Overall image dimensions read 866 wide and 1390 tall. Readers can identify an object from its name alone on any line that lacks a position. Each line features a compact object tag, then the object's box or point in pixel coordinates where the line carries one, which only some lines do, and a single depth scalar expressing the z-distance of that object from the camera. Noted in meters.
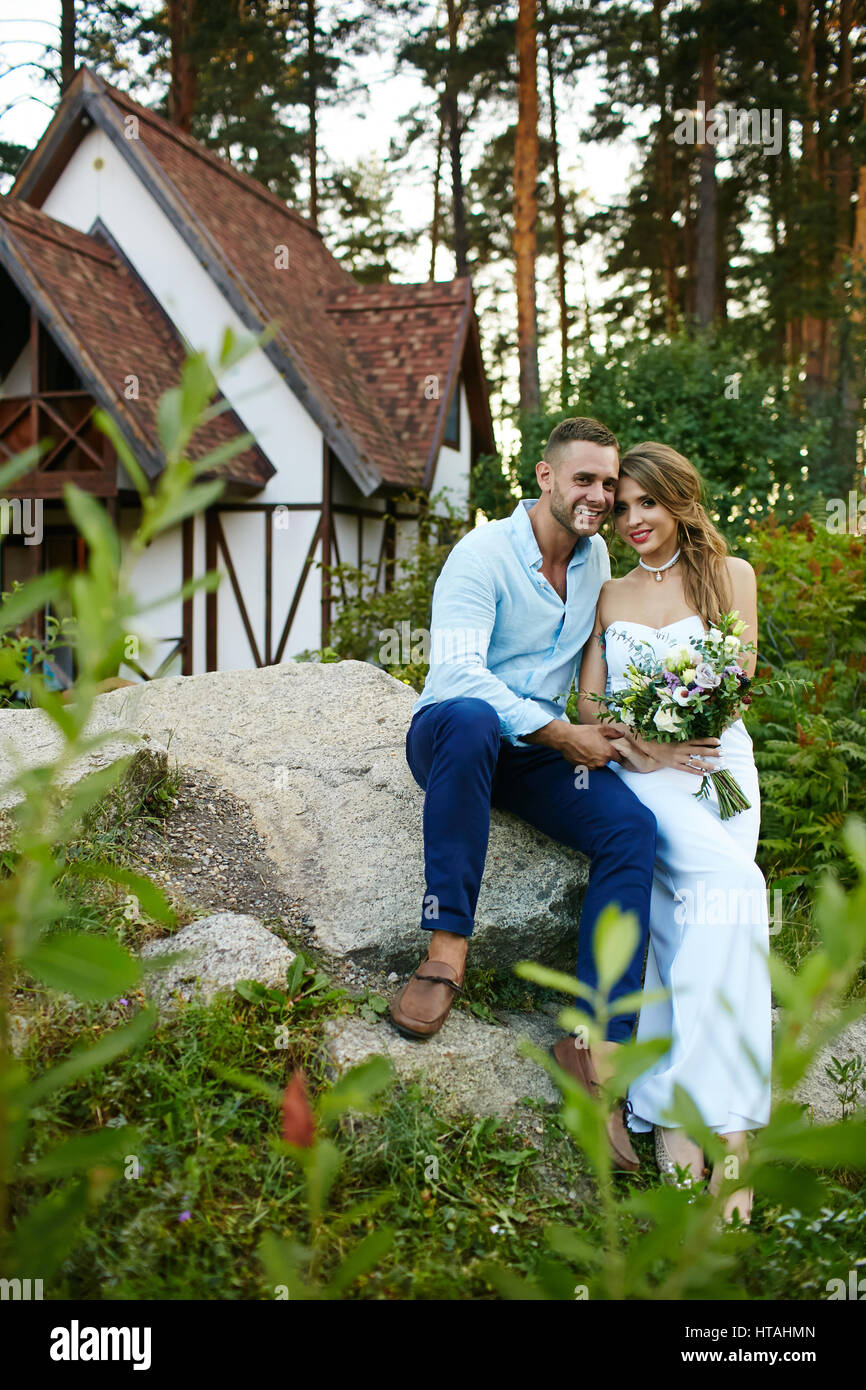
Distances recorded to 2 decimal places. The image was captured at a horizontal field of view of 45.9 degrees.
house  10.70
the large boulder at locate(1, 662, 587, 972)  3.38
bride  2.72
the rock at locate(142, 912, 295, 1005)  2.81
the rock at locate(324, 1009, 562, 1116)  2.73
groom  2.88
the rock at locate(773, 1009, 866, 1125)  3.14
